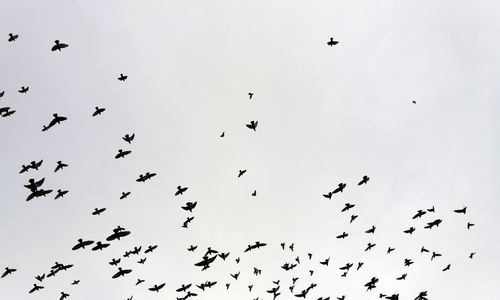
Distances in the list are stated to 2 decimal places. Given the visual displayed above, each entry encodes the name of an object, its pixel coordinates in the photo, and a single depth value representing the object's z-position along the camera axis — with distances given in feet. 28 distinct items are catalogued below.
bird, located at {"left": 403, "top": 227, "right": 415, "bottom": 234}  195.44
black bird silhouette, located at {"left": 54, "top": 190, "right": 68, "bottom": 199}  166.37
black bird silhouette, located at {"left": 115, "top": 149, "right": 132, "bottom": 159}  165.54
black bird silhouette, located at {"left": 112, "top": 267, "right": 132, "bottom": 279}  167.53
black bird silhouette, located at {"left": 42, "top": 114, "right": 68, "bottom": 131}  156.92
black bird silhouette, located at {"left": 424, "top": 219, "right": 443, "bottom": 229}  193.57
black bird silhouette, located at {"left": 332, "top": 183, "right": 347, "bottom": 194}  172.65
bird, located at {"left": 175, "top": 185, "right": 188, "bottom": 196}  169.54
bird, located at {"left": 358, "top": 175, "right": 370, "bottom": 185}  181.88
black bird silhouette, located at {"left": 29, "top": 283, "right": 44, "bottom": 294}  172.96
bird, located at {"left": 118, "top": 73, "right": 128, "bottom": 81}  164.47
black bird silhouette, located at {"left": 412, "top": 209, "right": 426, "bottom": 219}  188.17
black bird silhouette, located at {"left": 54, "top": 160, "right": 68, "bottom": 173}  163.48
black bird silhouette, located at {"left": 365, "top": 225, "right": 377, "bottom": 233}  198.10
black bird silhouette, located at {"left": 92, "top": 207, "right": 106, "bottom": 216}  170.33
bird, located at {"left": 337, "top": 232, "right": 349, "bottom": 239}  201.22
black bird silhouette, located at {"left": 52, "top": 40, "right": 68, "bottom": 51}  158.57
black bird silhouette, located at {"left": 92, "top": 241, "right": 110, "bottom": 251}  157.09
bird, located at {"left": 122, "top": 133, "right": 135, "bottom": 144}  163.13
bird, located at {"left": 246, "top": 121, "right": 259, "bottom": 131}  162.42
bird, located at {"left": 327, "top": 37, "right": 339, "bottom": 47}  173.78
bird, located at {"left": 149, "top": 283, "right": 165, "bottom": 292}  181.71
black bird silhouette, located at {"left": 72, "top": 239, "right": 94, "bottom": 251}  157.58
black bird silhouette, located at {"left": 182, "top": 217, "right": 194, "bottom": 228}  180.04
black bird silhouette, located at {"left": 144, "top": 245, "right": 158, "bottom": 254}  179.42
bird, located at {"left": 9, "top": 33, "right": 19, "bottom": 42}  154.10
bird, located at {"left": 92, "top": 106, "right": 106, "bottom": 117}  162.92
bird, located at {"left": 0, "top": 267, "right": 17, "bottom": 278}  171.55
